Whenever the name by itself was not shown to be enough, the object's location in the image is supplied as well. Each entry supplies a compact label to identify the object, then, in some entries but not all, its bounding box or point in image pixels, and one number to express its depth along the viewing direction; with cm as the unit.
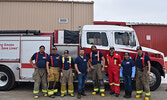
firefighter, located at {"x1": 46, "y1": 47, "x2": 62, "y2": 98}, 558
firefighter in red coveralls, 568
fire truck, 623
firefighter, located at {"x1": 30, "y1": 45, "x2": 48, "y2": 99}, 566
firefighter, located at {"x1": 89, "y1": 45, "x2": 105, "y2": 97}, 576
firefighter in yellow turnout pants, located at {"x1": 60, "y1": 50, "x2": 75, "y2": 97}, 560
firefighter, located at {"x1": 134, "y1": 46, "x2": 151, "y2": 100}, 536
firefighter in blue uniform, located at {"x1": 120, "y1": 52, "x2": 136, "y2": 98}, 551
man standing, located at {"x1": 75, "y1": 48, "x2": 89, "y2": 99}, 553
